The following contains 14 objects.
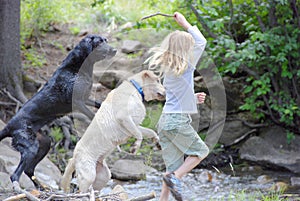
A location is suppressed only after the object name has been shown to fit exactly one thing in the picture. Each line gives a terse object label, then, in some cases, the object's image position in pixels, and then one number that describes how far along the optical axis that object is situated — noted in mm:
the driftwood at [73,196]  8000
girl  7817
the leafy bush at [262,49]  15655
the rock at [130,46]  7976
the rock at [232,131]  18307
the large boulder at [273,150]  16794
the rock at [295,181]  14831
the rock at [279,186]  13887
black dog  9985
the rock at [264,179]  15333
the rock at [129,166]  8910
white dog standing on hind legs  7648
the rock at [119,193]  8800
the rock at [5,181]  11194
